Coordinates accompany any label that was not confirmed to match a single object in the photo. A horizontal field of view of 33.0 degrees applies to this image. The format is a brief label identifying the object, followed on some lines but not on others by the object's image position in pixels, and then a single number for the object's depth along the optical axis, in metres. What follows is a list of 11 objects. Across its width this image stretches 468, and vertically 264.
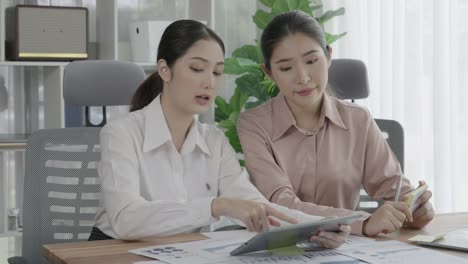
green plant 4.20
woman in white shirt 1.90
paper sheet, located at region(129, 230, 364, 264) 1.56
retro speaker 3.94
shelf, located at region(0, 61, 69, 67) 3.88
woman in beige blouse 2.36
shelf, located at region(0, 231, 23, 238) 4.15
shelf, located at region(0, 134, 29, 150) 3.75
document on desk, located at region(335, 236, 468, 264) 1.59
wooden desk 1.58
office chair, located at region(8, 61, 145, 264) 2.29
